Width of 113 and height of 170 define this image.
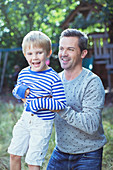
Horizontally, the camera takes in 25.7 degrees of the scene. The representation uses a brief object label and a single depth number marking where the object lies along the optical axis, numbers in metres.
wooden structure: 8.82
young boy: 1.80
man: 1.97
